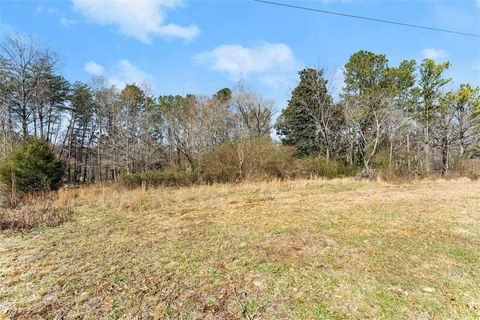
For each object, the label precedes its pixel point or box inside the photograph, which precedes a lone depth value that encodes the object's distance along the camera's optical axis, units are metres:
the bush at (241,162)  14.12
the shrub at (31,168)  9.43
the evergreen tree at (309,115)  19.97
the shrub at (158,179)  12.73
